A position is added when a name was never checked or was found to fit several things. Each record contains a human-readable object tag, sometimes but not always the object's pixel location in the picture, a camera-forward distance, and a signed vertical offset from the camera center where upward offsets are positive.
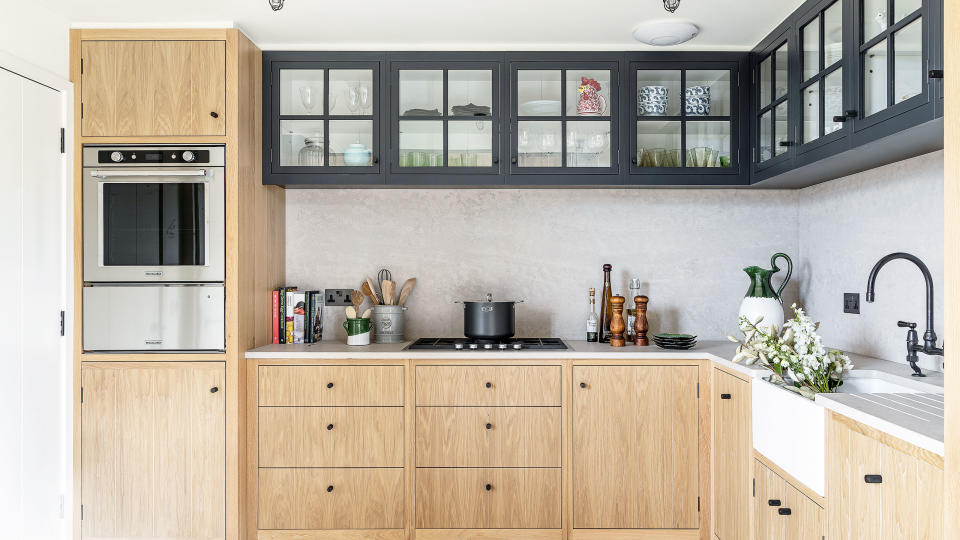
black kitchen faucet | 1.88 -0.19
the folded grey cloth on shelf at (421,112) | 2.80 +0.75
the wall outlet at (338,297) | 3.10 -0.15
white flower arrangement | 1.79 -0.29
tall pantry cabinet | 2.52 -0.49
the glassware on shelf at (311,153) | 2.81 +0.56
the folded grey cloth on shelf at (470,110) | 2.80 +0.76
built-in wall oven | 2.54 +0.12
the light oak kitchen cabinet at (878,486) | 1.23 -0.51
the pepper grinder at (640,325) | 2.82 -0.27
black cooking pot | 2.78 -0.24
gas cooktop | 2.67 -0.36
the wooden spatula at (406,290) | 3.04 -0.11
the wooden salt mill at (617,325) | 2.77 -0.27
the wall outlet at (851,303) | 2.53 -0.15
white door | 2.22 -0.18
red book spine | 2.89 -0.24
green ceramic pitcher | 2.61 -0.14
